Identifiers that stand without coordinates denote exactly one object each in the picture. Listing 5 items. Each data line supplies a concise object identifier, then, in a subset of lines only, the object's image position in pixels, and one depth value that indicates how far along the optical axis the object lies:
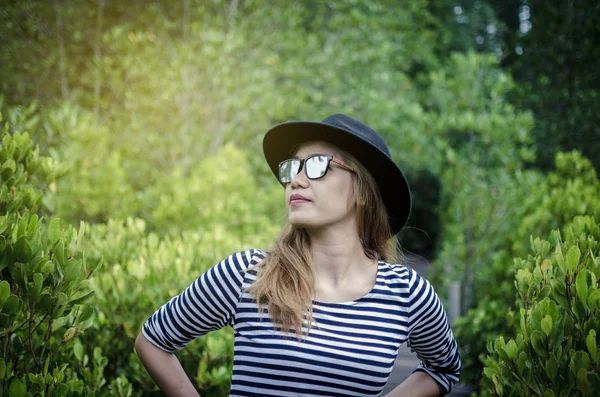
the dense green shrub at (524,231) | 5.07
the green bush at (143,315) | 3.25
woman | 2.17
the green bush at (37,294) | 2.07
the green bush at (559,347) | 1.75
